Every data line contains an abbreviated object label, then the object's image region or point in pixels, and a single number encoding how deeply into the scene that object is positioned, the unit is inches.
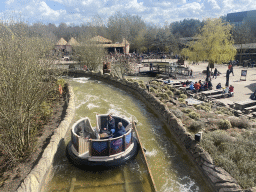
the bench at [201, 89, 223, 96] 668.6
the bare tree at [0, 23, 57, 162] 251.3
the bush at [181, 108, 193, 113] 478.7
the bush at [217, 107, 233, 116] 499.4
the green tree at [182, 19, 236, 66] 1104.5
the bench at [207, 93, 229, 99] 655.8
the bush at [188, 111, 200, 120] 438.4
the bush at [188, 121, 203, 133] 380.5
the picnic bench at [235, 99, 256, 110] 552.0
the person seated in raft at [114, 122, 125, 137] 301.6
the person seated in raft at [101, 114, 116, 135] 333.8
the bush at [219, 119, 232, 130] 386.6
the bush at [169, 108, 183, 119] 437.7
